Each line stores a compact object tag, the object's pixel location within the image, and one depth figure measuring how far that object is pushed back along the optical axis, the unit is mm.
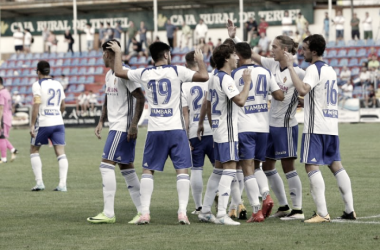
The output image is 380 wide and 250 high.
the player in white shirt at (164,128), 18984
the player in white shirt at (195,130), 21672
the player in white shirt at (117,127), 19547
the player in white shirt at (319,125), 18844
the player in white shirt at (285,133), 20234
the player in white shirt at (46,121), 28187
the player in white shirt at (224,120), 19000
